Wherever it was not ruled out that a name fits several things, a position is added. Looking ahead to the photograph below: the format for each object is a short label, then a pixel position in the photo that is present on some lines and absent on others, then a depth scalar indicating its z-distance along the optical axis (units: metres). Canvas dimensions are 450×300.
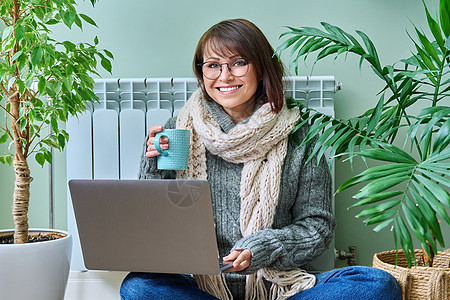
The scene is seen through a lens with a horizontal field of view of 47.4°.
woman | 1.32
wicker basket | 1.21
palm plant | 0.90
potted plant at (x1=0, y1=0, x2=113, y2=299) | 1.27
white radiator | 1.73
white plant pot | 1.35
